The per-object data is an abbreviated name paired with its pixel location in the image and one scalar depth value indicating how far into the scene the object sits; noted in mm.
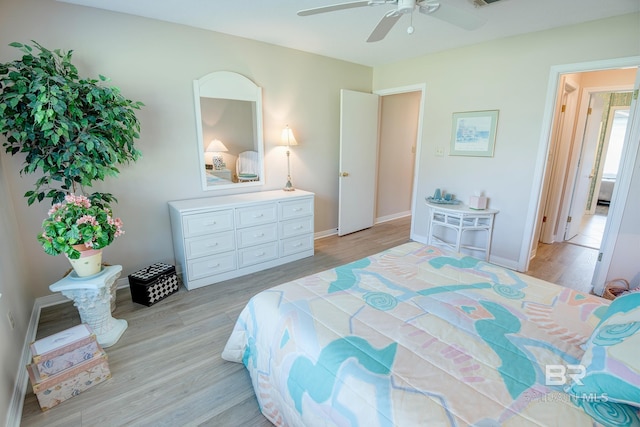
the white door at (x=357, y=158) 4172
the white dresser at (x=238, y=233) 2832
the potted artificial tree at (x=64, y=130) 1891
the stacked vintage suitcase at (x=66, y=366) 1625
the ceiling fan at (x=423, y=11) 1700
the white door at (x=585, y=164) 3927
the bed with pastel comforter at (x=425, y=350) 966
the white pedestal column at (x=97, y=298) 2004
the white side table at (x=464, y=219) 3279
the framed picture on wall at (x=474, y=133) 3338
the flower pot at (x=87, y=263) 2006
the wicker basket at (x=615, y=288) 2564
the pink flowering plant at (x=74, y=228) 1865
